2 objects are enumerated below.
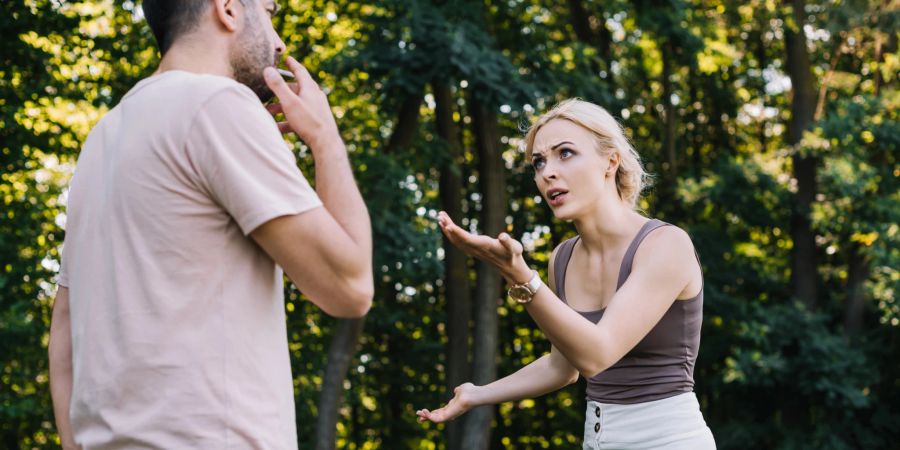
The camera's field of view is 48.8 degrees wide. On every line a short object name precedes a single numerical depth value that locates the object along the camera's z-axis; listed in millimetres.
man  1615
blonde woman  2508
